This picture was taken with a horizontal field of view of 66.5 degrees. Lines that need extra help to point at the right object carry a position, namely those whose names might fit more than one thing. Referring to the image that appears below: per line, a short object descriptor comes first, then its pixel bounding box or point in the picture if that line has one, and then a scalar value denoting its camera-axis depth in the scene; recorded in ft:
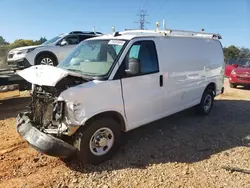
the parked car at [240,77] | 33.30
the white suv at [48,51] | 24.69
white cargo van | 9.42
